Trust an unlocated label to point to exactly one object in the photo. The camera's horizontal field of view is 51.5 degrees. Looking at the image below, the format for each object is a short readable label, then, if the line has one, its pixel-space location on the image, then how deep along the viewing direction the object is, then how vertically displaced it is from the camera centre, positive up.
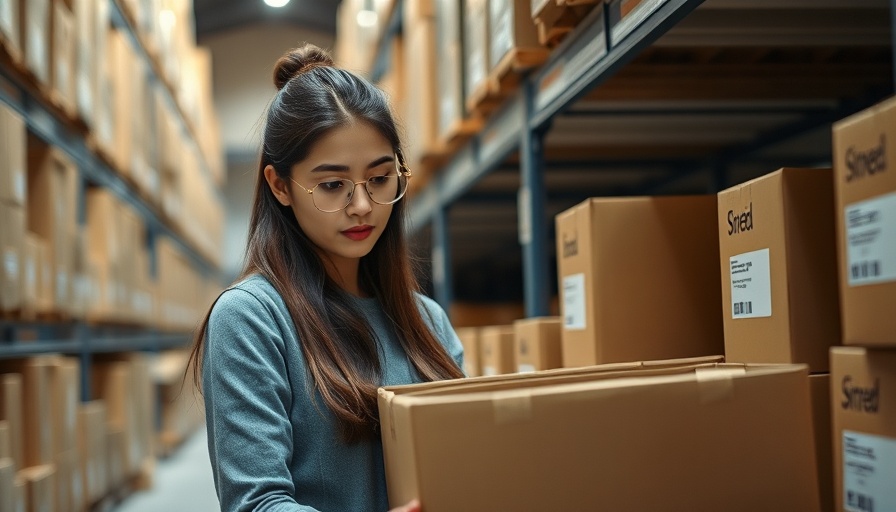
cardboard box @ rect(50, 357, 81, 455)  3.80 -0.36
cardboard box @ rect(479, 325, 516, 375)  3.33 -0.17
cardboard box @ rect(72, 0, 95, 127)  4.29 +1.22
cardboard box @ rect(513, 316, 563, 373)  2.73 -0.13
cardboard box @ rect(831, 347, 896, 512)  1.23 -0.19
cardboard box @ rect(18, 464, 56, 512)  3.27 -0.61
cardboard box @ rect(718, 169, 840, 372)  1.53 +0.05
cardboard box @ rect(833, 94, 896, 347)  1.17 +0.09
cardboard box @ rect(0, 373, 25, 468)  3.11 -0.31
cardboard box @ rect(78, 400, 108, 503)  4.43 -0.66
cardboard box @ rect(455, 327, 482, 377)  3.85 -0.20
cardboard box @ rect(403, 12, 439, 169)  4.49 +1.11
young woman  1.49 -0.02
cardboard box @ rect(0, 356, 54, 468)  3.52 -0.36
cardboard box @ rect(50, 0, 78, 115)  3.83 +1.10
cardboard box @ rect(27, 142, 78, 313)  3.97 +0.47
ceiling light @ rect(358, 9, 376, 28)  6.90 +2.16
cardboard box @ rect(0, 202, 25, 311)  3.12 +0.22
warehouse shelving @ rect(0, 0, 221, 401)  3.50 +0.75
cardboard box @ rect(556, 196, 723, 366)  2.12 +0.04
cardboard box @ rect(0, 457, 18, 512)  2.81 -0.51
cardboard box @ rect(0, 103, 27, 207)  3.12 +0.56
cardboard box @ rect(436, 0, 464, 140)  3.86 +1.03
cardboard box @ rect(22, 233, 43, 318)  3.41 +0.16
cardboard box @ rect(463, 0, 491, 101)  3.24 +0.95
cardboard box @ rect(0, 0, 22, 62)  3.03 +0.98
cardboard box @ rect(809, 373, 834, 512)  1.53 -0.22
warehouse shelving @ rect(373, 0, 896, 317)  2.40 +0.65
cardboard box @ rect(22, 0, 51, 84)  3.39 +1.06
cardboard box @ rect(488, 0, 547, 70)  2.79 +0.83
